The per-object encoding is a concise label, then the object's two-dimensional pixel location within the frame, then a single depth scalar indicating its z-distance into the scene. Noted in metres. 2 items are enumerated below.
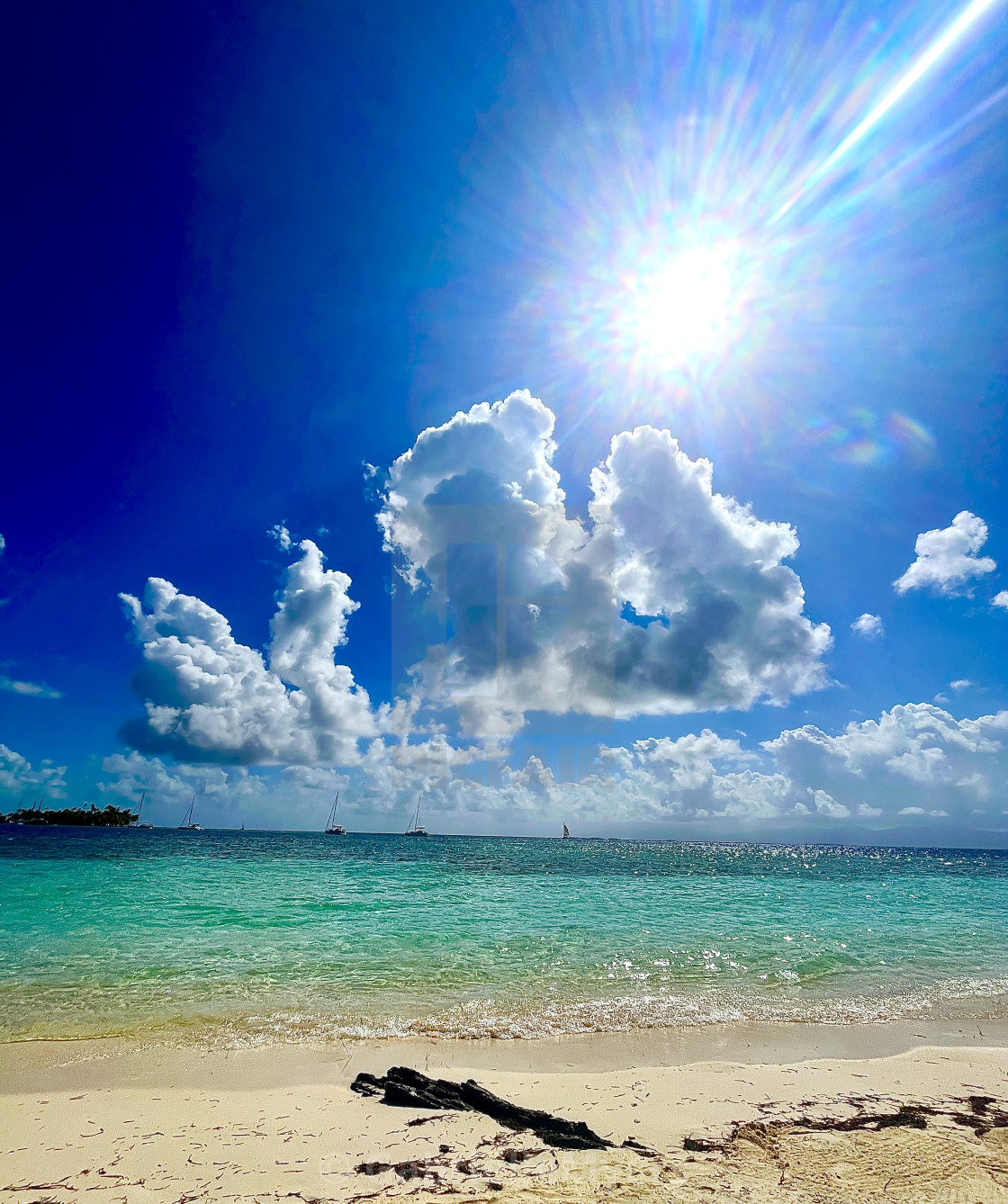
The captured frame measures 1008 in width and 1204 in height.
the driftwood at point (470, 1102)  6.79
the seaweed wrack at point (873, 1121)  6.87
